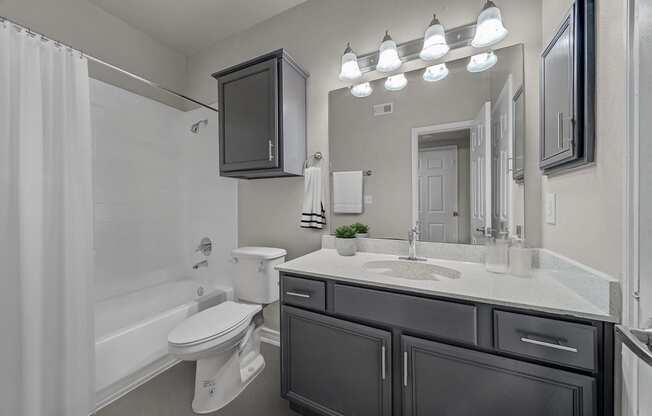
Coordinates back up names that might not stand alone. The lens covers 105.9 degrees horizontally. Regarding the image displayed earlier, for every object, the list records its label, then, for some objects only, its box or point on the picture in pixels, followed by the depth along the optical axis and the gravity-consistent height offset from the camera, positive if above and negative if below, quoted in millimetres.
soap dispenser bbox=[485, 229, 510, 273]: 1186 -249
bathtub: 1429 -860
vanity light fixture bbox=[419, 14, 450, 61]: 1366 +918
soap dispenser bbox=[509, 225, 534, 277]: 1127 -260
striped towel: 1789 +41
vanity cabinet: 761 -573
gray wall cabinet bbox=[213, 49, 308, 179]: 1654 +633
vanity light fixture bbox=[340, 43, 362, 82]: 1632 +932
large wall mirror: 1315 +331
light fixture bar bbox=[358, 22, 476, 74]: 1376 +959
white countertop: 792 -327
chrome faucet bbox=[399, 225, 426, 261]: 1468 -245
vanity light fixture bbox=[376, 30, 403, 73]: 1511 +928
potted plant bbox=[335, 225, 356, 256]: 1560 -232
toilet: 1349 -740
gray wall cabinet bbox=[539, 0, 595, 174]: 844 +422
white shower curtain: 1036 -104
